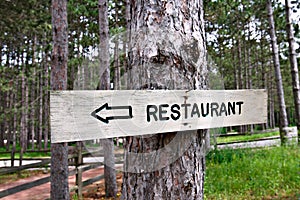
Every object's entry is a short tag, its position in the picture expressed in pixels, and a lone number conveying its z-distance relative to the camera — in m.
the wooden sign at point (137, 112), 1.15
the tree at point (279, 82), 8.34
